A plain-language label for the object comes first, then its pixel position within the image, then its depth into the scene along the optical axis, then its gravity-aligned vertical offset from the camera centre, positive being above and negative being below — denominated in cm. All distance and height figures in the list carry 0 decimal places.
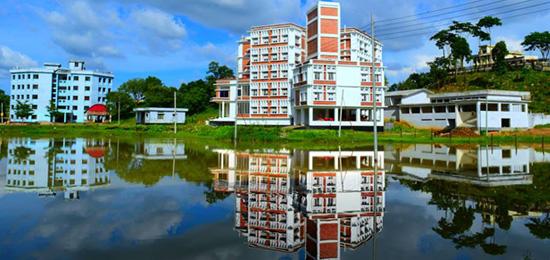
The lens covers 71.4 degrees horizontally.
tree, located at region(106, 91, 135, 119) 8225 +787
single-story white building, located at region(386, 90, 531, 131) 5172 +459
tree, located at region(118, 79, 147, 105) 8581 +1148
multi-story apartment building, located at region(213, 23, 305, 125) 5934 +1069
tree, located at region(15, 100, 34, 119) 8150 +592
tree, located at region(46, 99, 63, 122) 8350 +574
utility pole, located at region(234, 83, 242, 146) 4275 +42
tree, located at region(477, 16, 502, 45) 6925 +2156
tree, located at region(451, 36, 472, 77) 6869 +1696
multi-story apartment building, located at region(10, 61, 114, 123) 8844 +1127
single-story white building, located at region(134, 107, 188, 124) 7206 +451
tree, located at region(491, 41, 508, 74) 7088 +1615
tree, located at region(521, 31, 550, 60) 7644 +2042
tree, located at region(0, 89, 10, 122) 9169 +834
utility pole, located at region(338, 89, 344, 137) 4368 +460
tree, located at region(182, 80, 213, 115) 8088 +889
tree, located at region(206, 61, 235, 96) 9331 +1673
